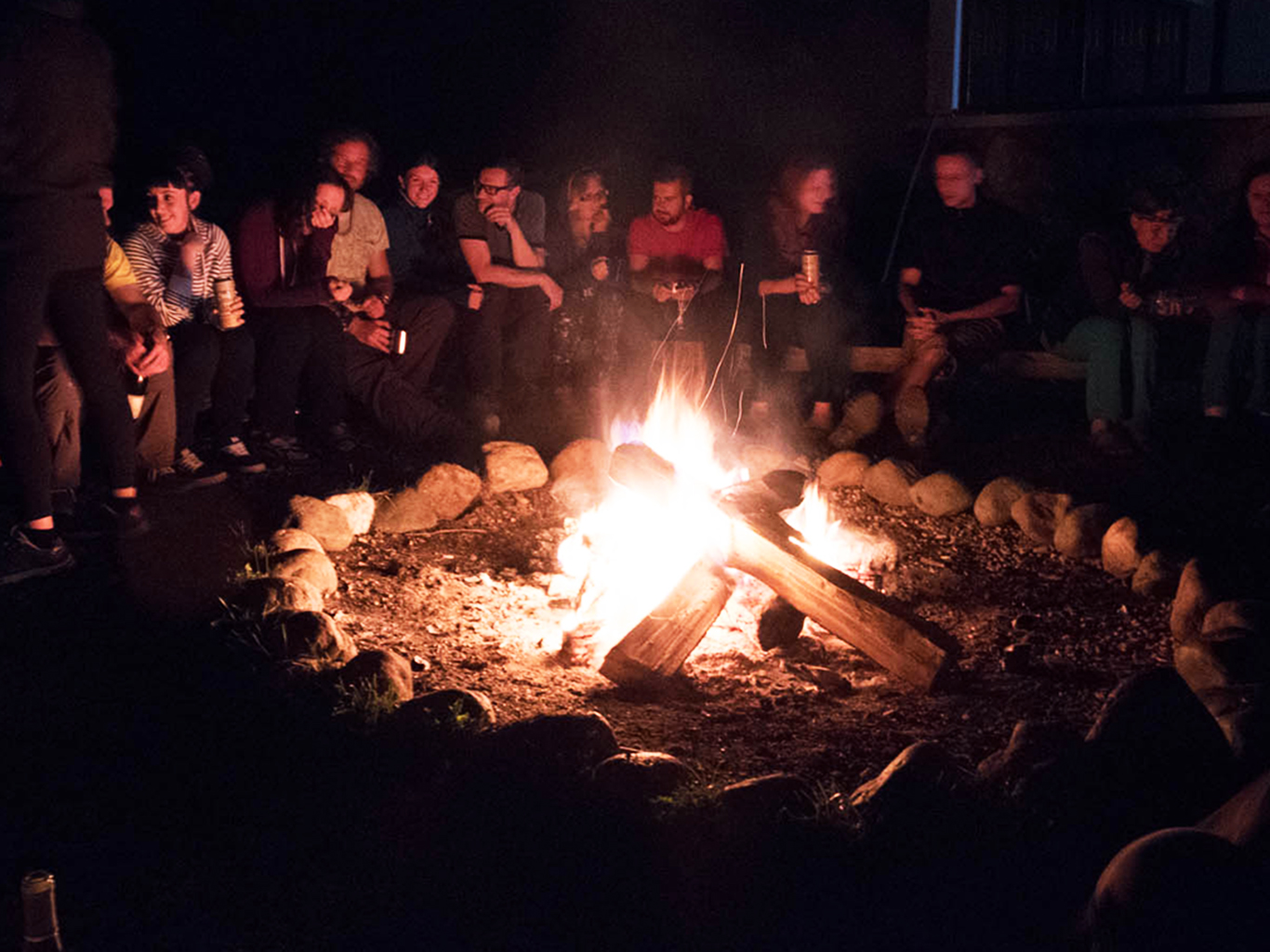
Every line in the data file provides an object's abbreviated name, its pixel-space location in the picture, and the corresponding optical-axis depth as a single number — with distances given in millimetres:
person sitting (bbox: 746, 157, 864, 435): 6758
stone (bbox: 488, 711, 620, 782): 2934
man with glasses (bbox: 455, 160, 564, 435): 6949
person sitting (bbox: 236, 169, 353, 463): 6113
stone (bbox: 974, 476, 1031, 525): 5215
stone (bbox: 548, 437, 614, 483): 5707
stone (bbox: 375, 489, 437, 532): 5223
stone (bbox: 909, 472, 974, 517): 5379
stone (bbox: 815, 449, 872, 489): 5754
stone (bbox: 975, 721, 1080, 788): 2939
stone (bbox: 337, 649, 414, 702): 3396
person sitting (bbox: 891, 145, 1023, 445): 6516
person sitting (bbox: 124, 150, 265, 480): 5812
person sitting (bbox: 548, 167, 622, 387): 7160
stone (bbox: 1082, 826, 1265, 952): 2225
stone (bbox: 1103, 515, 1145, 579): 4598
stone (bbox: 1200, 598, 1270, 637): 3670
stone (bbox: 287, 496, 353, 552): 4895
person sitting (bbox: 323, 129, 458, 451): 6512
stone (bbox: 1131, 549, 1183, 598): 4371
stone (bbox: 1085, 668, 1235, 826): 2805
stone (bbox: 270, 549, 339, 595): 4367
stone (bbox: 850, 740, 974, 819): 2723
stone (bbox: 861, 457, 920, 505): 5559
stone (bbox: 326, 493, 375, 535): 5125
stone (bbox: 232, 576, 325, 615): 3949
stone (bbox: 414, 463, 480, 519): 5328
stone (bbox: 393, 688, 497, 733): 3115
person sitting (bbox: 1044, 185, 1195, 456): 6137
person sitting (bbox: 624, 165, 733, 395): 7035
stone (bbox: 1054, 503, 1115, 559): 4832
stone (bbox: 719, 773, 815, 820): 2768
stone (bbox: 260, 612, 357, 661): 3672
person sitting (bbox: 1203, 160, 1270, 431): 5949
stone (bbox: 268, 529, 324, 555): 4617
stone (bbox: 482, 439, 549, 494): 5629
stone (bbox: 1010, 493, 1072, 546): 5027
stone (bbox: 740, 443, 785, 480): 5852
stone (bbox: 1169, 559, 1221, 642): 3998
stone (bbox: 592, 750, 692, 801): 2832
